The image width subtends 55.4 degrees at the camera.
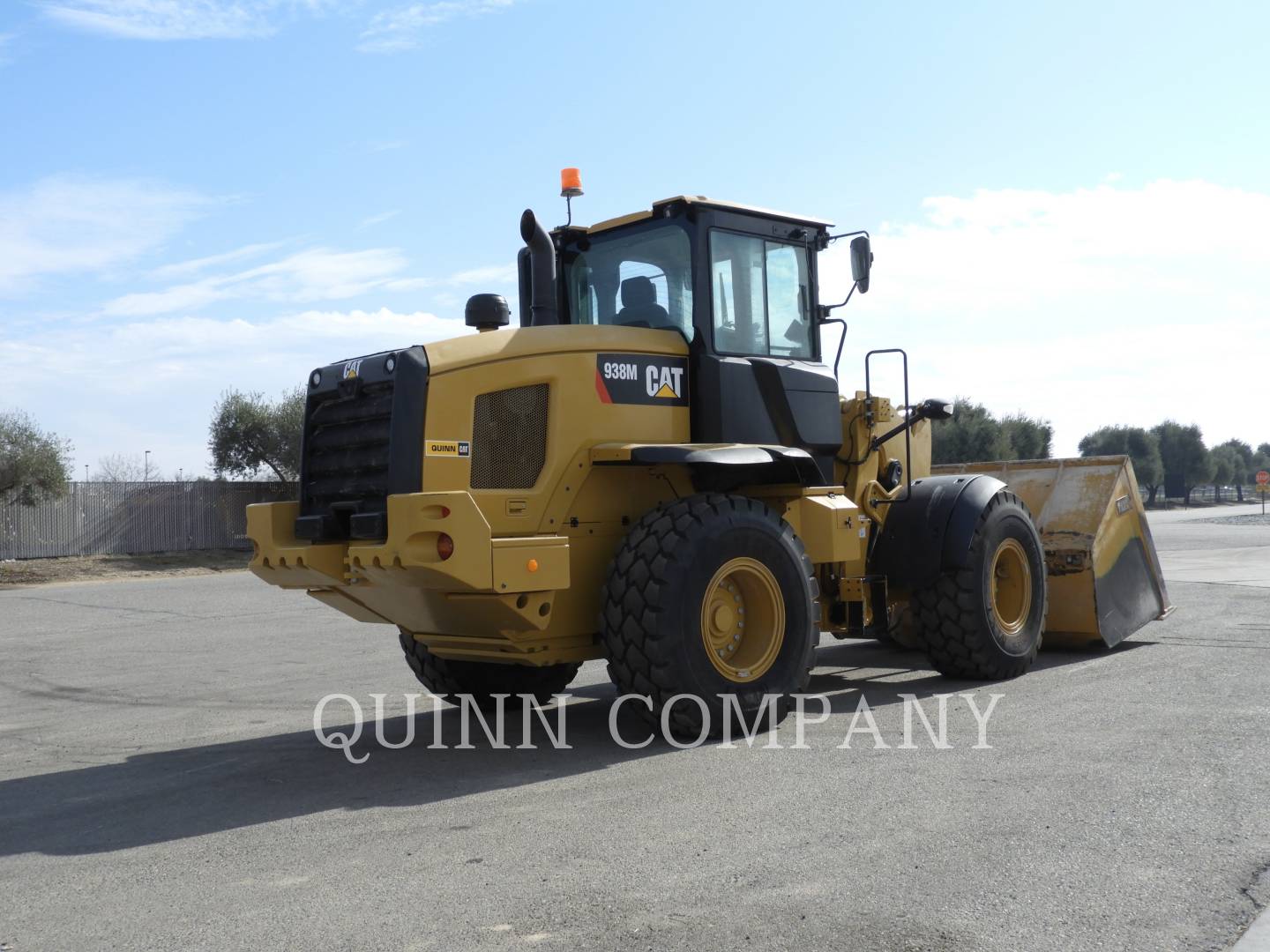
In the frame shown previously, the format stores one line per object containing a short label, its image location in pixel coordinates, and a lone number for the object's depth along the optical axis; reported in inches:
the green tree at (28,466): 1213.7
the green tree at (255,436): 1518.2
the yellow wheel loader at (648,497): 252.1
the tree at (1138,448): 3478.6
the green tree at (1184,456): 3796.8
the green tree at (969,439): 1993.1
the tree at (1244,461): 4379.9
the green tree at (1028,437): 2196.1
